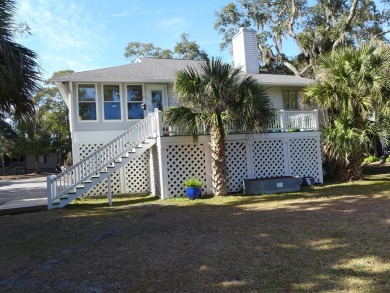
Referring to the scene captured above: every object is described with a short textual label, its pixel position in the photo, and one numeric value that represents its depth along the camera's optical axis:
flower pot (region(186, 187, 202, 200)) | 11.21
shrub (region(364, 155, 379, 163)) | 23.71
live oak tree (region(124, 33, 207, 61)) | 33.06
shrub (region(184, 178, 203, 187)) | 11.23
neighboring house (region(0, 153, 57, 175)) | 41.99
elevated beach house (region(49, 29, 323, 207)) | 11.79
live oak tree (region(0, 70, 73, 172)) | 35.69
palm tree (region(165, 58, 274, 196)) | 10.73
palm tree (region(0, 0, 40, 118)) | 6.93
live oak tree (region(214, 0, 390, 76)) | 25.03
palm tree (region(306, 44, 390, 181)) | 12.14
